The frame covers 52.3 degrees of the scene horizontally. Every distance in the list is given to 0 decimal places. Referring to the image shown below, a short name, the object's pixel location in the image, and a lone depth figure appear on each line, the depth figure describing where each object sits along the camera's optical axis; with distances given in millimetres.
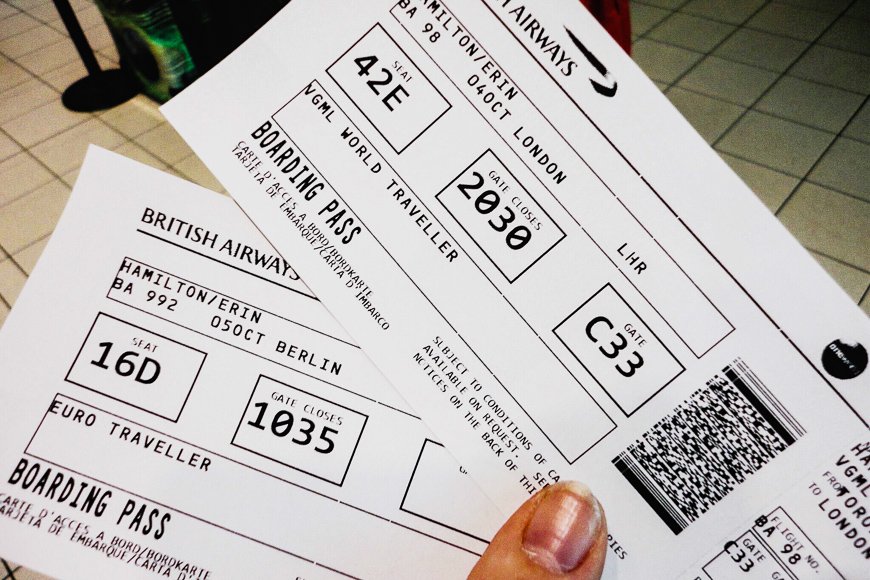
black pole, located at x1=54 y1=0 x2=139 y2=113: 888
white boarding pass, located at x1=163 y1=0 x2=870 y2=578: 193
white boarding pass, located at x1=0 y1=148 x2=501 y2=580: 206
